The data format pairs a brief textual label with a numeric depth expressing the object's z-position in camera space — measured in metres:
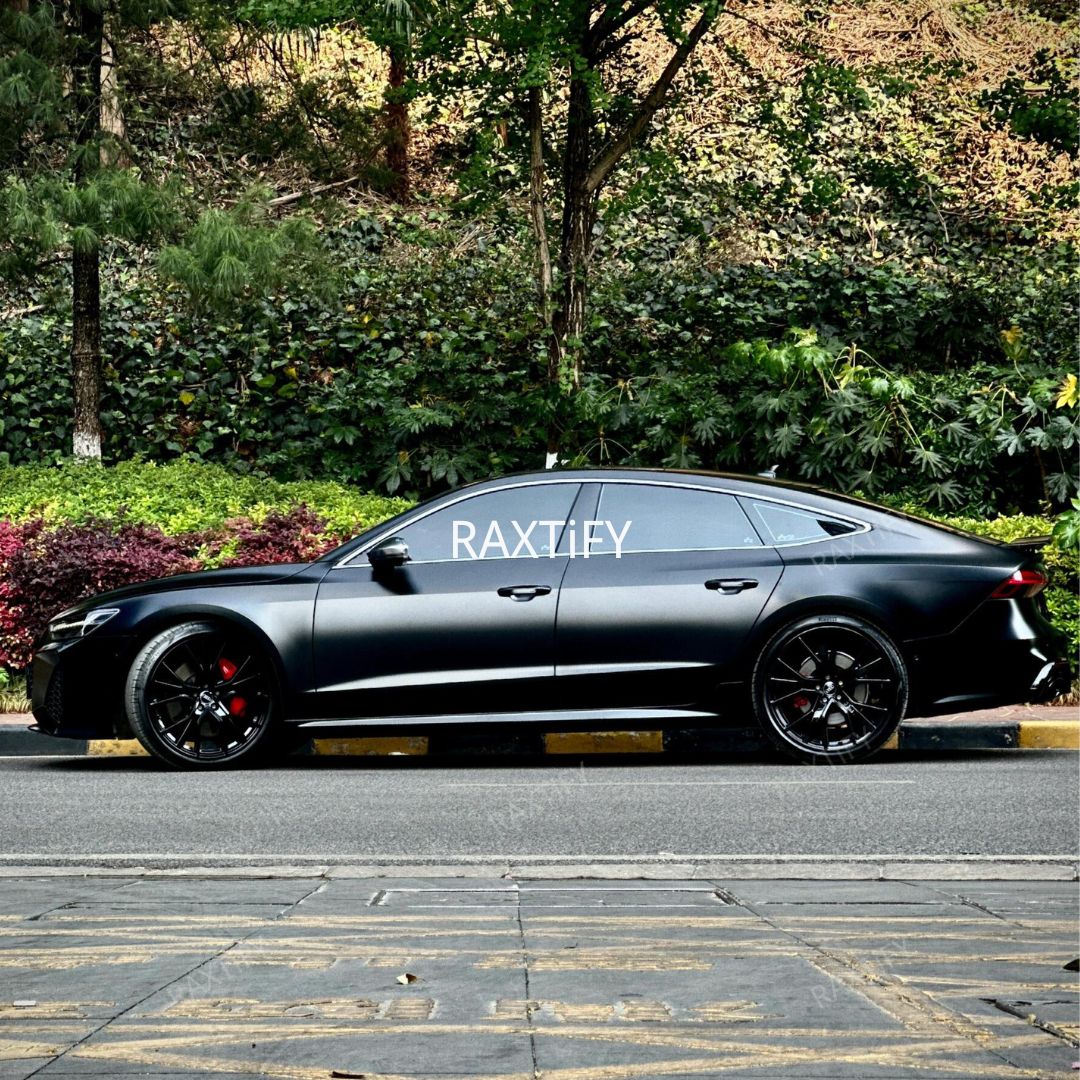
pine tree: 14.75
